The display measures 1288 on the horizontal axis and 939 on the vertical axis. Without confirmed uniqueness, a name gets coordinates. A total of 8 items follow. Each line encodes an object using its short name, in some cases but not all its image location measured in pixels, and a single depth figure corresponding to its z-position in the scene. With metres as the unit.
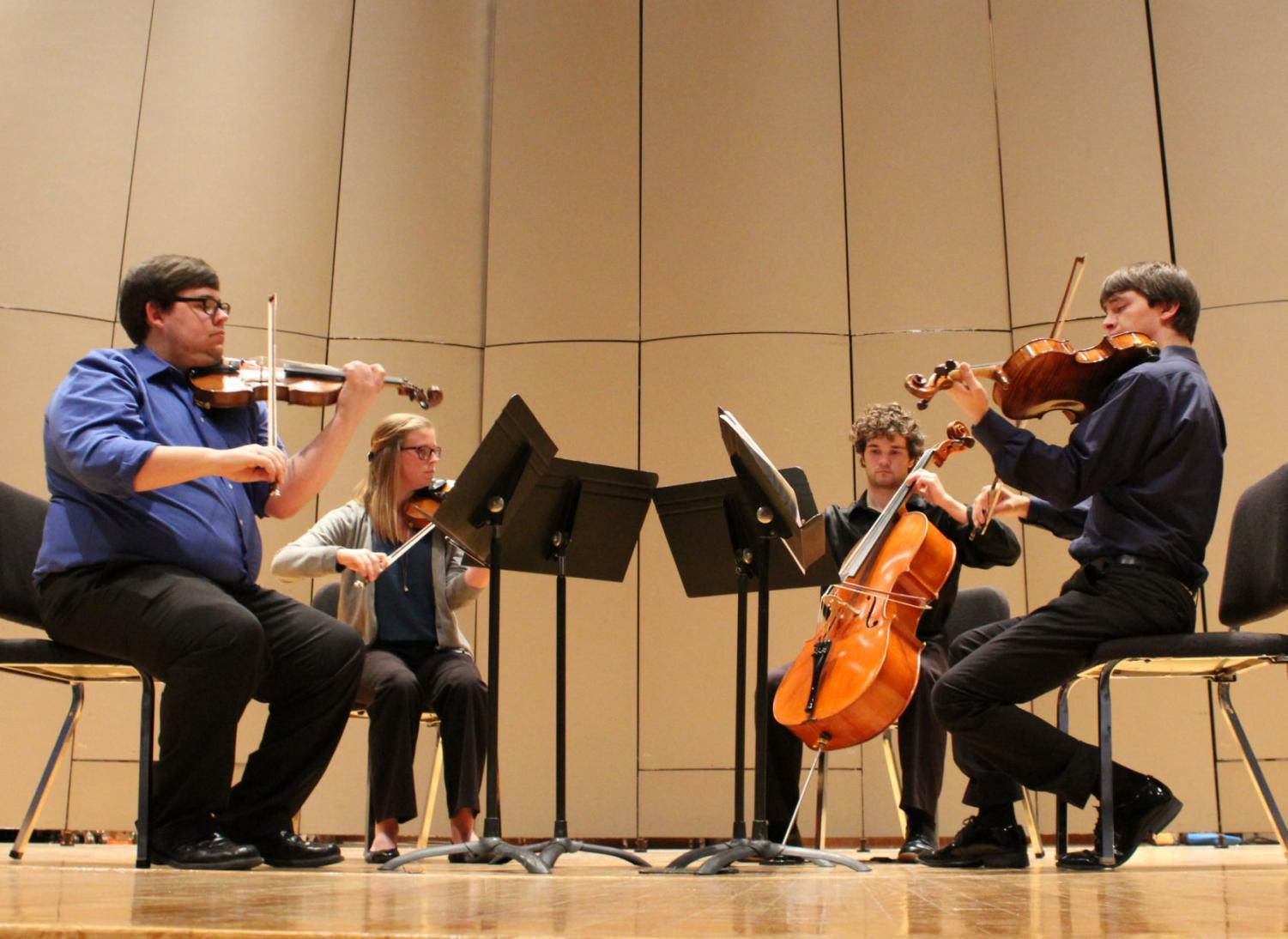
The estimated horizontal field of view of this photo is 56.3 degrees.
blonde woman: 3.02
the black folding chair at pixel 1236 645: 2.49
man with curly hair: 3.08
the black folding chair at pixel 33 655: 2.55
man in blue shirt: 2.37
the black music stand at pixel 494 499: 2.45
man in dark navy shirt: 2.54
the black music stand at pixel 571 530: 2.61
